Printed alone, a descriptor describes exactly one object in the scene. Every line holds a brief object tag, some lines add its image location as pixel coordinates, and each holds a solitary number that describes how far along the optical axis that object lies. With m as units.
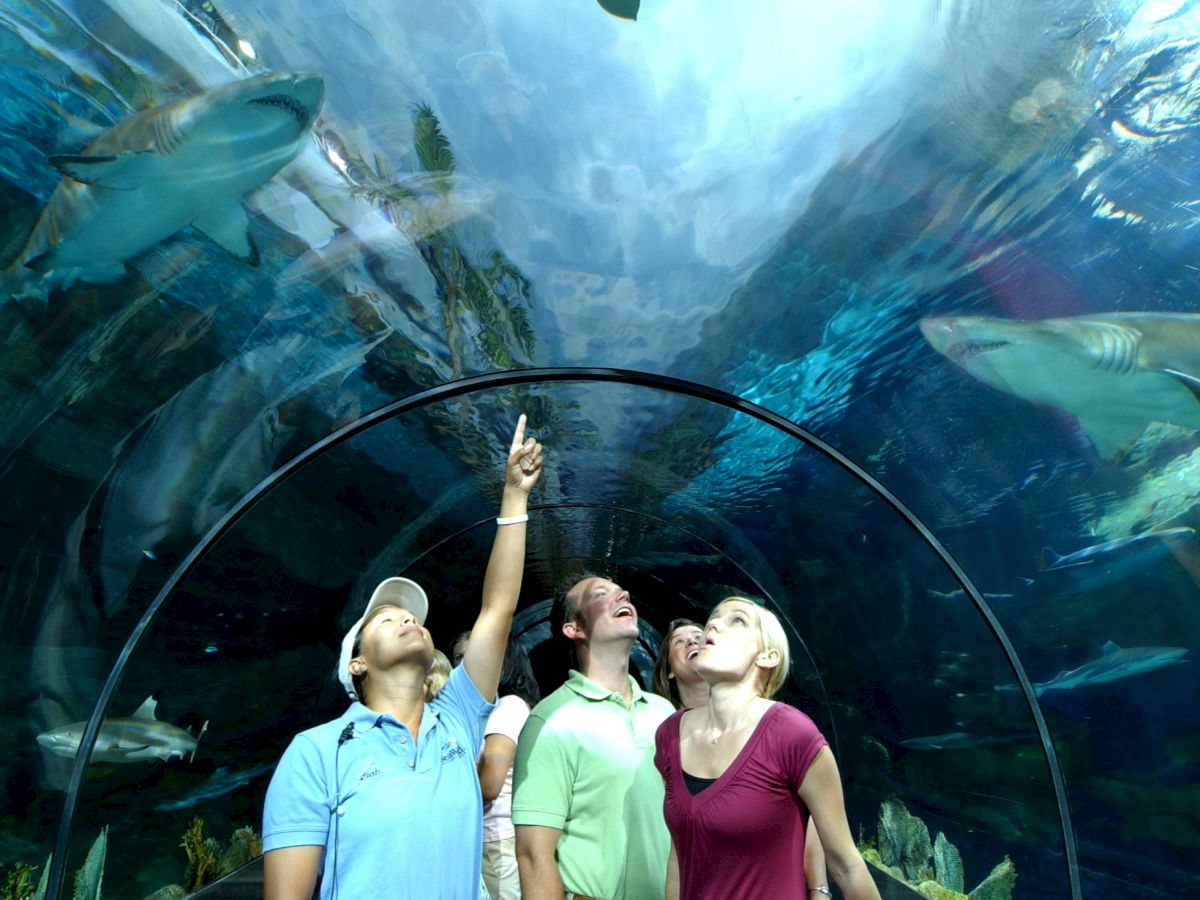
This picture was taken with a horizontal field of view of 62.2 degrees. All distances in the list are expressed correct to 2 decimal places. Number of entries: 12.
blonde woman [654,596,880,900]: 2.74
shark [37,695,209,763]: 5.53
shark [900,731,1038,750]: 6.56
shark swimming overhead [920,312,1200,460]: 4.98
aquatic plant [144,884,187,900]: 7.33
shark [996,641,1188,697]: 5.50
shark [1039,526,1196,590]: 5.56
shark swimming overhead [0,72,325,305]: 4.23
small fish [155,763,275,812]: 7.84
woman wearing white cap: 2.80
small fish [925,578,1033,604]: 6.35
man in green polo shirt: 3.62
